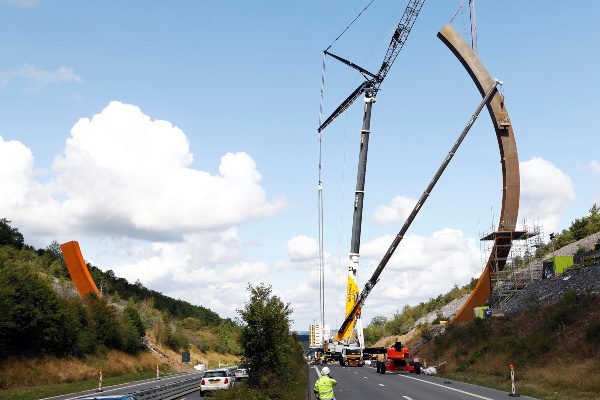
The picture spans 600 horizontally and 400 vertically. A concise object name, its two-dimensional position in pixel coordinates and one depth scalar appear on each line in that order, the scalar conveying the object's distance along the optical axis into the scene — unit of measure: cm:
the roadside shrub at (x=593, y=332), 3728
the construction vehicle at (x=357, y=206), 6888
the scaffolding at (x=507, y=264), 6197
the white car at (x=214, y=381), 3238
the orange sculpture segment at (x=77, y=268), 5875
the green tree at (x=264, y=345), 2581
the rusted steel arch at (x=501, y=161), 6100
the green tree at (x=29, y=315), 4394
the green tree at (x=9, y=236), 9938
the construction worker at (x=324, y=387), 1695
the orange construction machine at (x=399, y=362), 5112
